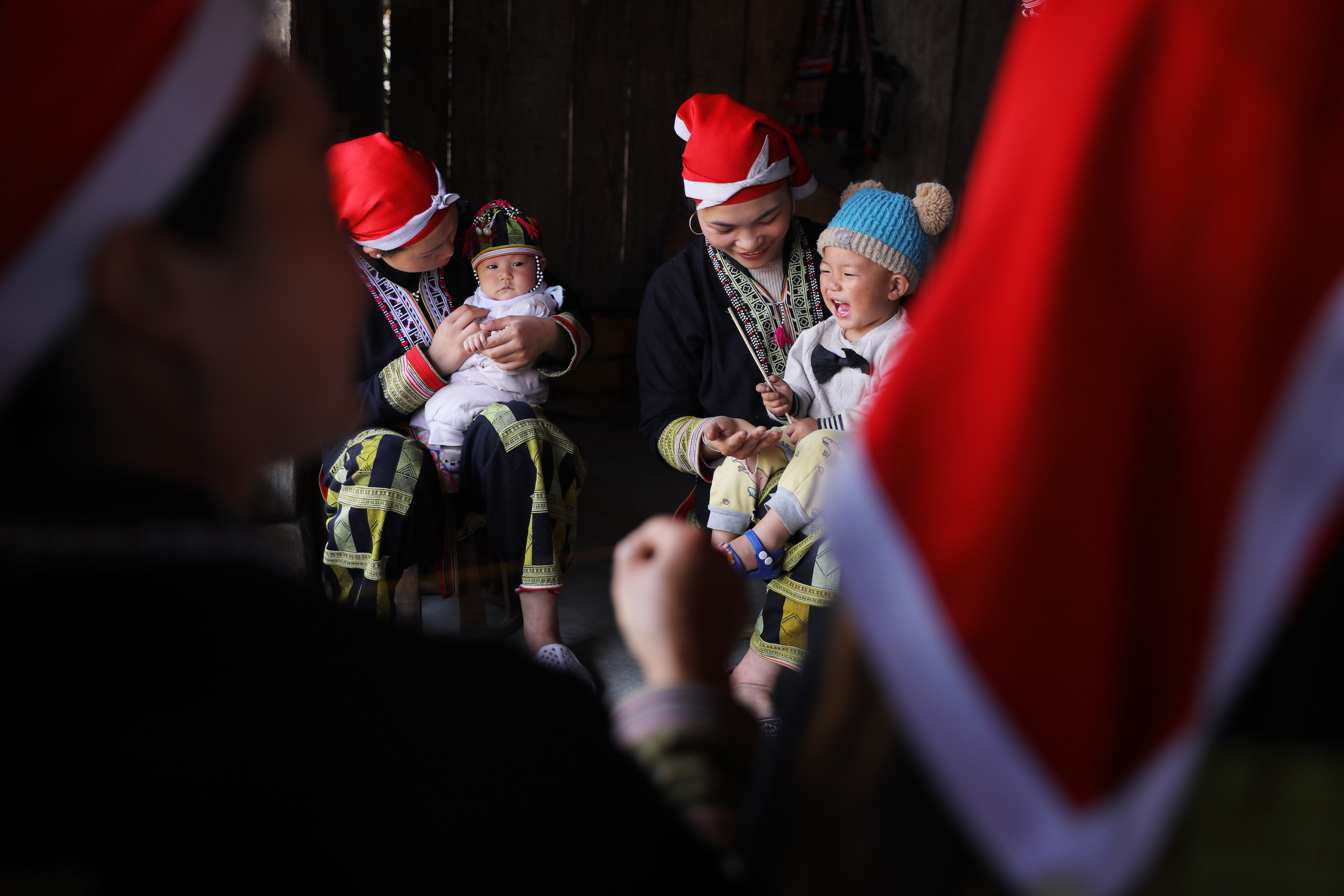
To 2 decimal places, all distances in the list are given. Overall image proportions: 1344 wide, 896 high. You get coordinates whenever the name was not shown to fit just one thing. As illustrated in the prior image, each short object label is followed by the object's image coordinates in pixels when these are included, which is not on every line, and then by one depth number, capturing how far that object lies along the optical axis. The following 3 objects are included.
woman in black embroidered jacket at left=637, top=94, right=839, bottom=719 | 2.33
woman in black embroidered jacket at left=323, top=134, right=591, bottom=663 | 2.30
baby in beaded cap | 2.52
